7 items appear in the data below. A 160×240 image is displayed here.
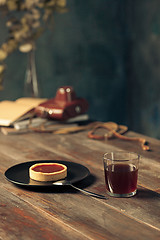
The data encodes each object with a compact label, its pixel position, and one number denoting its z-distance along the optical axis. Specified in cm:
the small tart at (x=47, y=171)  125
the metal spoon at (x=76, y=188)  119
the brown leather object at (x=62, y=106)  189
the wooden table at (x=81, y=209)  103
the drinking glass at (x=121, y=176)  119
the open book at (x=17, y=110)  187
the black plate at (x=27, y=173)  124
